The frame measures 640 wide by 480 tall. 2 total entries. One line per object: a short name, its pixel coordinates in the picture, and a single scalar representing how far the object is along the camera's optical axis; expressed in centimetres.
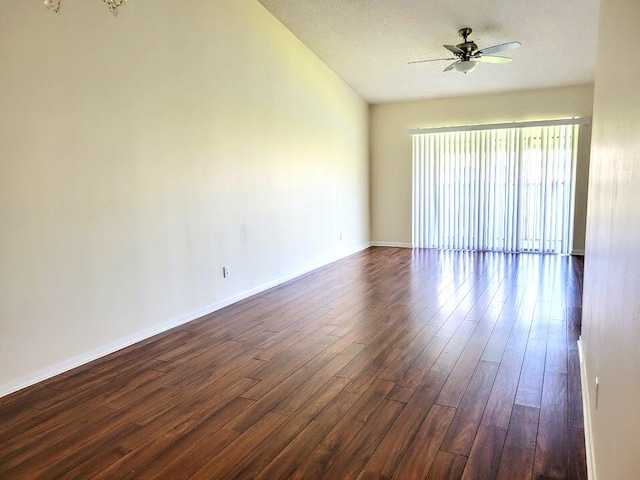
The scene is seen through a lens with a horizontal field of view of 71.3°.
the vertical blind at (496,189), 732
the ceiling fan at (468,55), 478
